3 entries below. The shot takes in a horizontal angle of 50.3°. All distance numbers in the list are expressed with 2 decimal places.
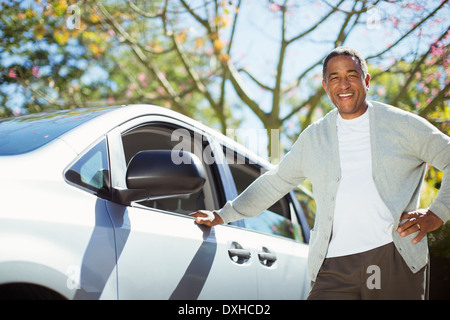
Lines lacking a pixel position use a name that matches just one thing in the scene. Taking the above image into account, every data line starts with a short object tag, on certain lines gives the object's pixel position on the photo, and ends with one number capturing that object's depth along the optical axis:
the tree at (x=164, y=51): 5.58
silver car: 1.39
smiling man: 1.95
